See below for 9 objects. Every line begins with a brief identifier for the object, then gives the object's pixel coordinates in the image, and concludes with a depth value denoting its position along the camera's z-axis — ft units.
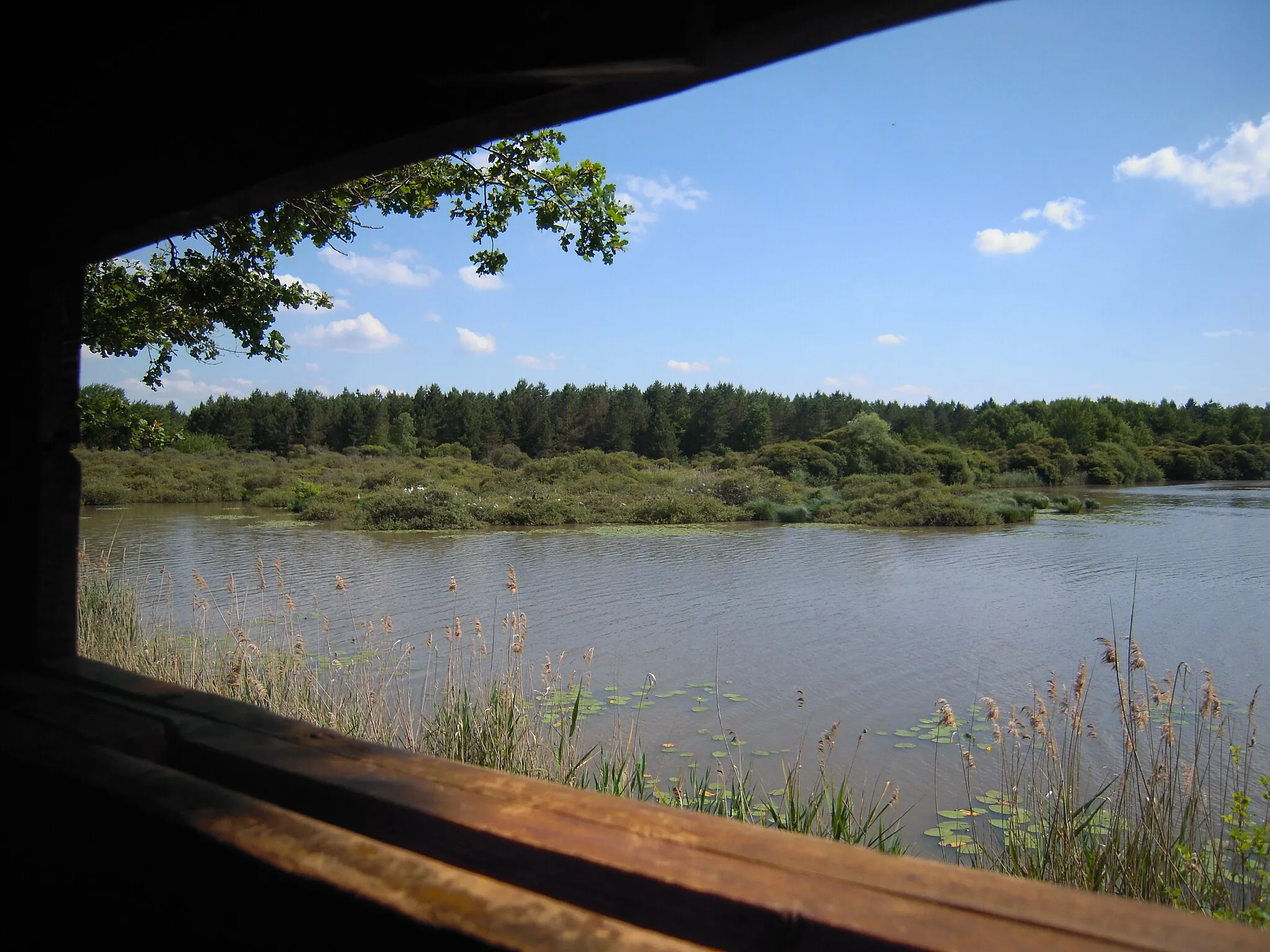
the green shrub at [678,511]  72.18
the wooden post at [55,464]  5.68
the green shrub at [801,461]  103.91
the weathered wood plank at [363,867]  2.36
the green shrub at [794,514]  72.59
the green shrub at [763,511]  73.87
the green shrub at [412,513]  62.75
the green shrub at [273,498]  83.53
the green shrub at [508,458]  121.29
